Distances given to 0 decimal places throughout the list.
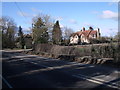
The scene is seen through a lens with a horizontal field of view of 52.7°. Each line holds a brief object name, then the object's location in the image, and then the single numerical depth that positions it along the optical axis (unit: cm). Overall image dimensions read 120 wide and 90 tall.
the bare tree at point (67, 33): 4659
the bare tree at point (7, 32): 4527
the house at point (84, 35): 5286
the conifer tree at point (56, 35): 3737
